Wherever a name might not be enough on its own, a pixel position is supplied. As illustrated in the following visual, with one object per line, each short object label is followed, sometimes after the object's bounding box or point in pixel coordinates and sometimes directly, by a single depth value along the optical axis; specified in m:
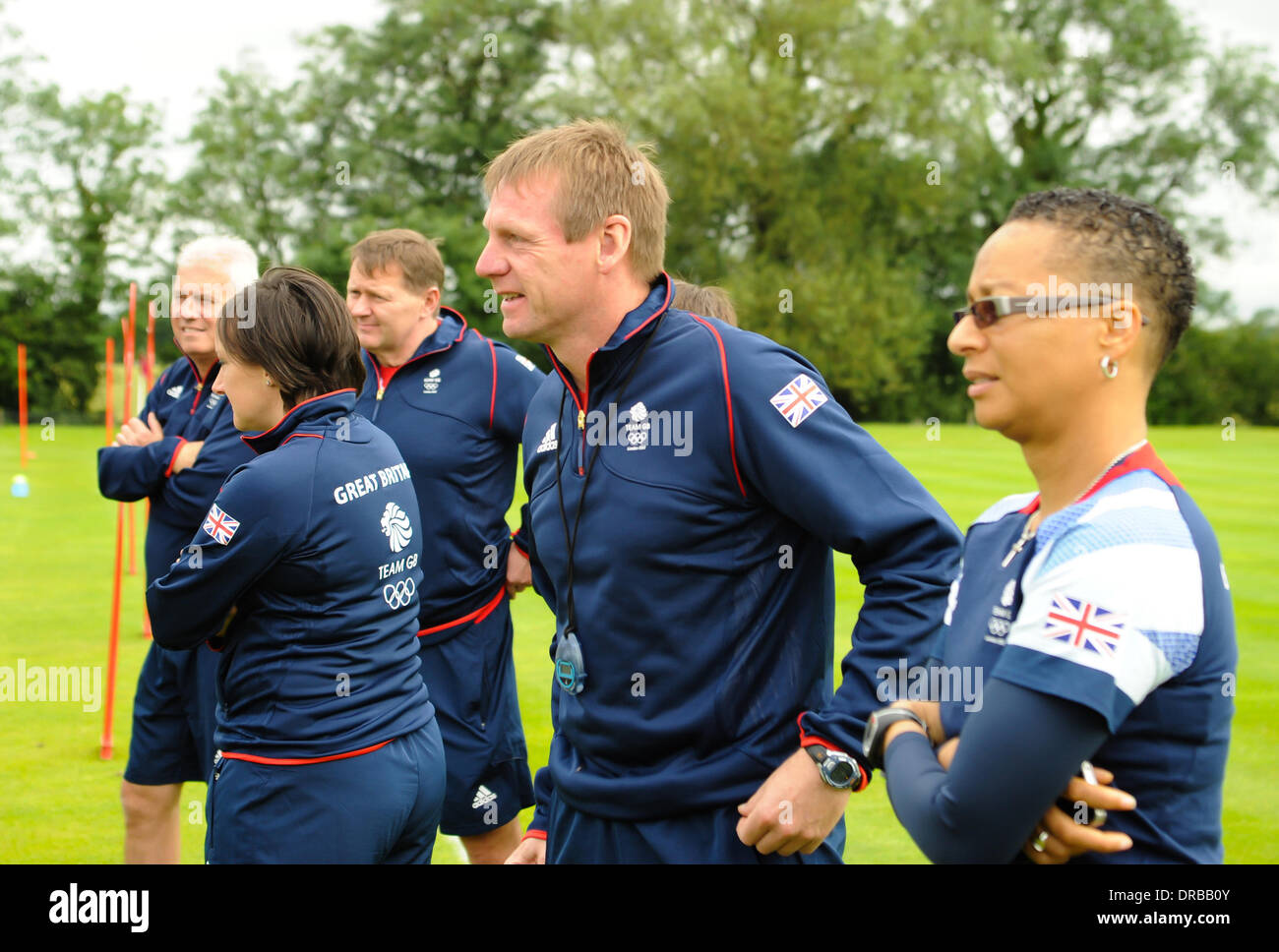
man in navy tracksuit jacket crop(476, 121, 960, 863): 2.56
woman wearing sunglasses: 1.70
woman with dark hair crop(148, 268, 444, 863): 3.13
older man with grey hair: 4.47
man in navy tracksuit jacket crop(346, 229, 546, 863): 4.95
